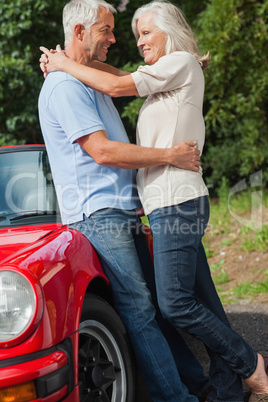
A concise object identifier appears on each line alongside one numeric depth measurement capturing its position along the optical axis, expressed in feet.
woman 8.60
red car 6.68
